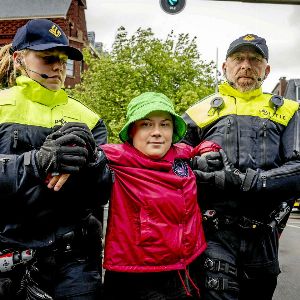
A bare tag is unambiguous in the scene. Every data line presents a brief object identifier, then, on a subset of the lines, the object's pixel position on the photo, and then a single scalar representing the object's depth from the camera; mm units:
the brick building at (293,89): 28359
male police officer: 1943
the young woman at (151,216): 1712
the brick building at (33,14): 21828
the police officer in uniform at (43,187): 1523
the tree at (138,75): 14785
